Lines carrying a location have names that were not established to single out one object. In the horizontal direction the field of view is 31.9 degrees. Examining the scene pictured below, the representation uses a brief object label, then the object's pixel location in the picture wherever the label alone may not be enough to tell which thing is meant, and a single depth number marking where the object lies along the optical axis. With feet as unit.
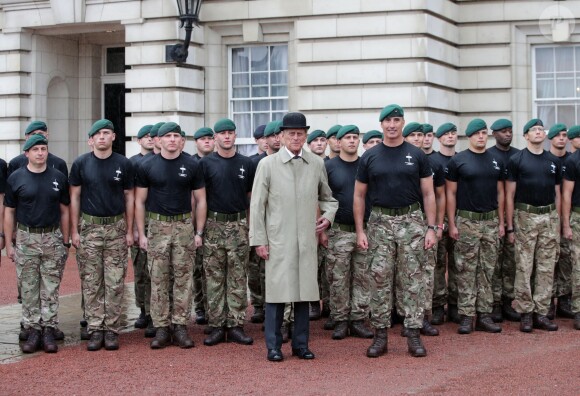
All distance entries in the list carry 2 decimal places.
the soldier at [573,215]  35.94
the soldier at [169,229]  33.09
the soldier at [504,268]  37.45
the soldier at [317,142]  39.14
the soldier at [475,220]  35.24
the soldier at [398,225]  30.96
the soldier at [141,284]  37.24
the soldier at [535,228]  35.24
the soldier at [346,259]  34.83
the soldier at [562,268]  37.19
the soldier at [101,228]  33.04
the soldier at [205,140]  36.42
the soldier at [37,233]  33.04
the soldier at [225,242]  34.01
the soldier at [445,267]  37.01
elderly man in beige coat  30.48
